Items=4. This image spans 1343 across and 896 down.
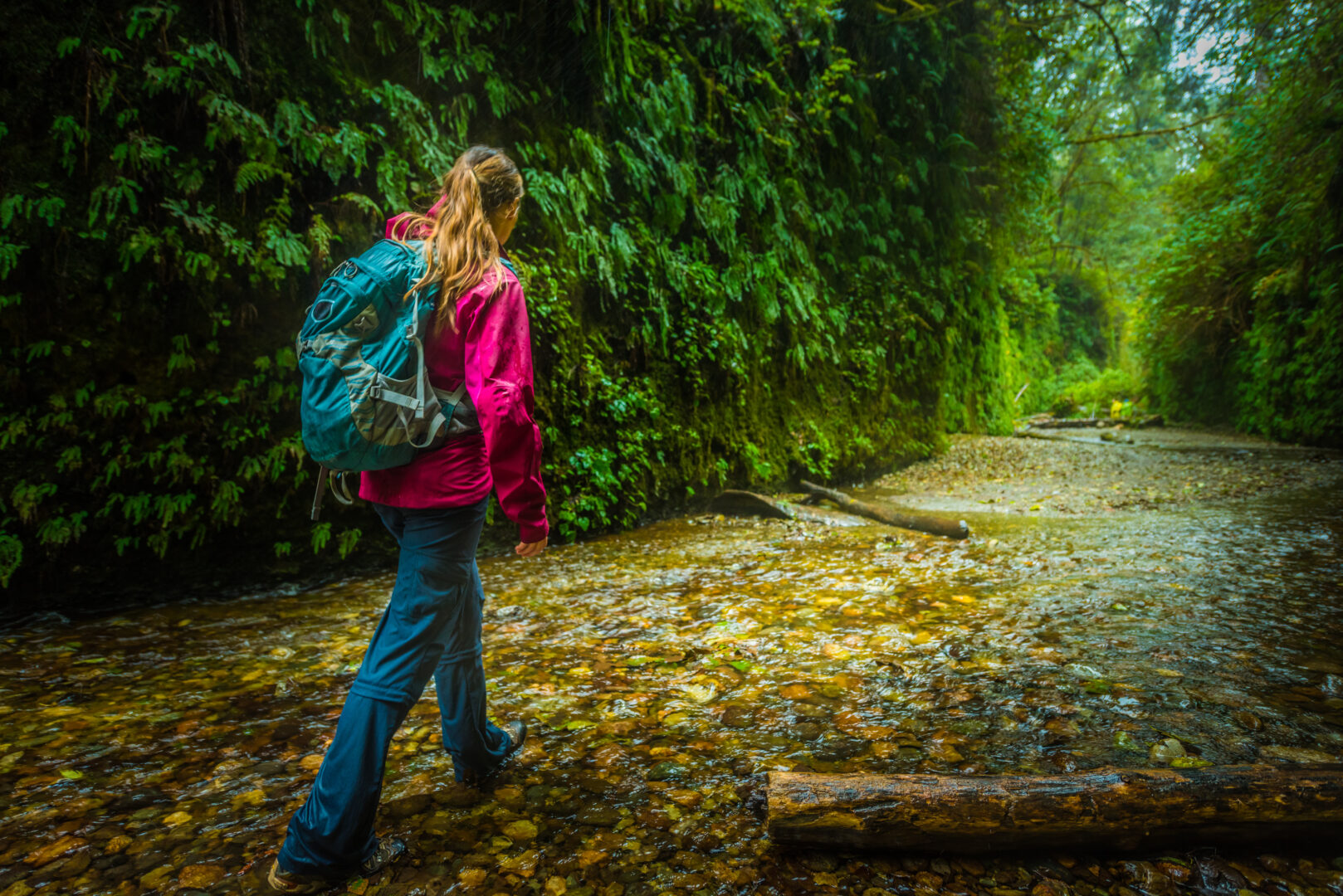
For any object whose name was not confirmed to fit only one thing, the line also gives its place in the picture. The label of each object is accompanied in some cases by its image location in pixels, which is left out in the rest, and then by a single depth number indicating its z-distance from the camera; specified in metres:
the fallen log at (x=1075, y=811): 1.62
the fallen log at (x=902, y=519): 5.52
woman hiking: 1.64
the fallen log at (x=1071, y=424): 18.27
